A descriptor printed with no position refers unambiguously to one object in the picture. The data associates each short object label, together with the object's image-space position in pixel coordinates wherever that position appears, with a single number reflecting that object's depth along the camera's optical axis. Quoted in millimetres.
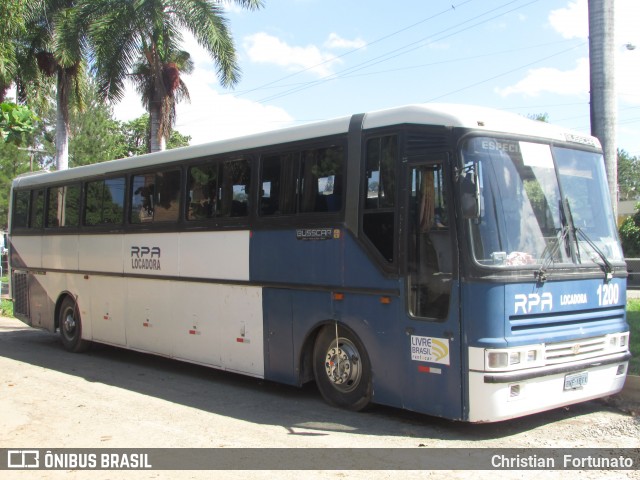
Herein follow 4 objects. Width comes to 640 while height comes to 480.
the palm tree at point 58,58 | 19984
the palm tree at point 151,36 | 18266
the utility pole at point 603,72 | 9047
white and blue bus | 6258
